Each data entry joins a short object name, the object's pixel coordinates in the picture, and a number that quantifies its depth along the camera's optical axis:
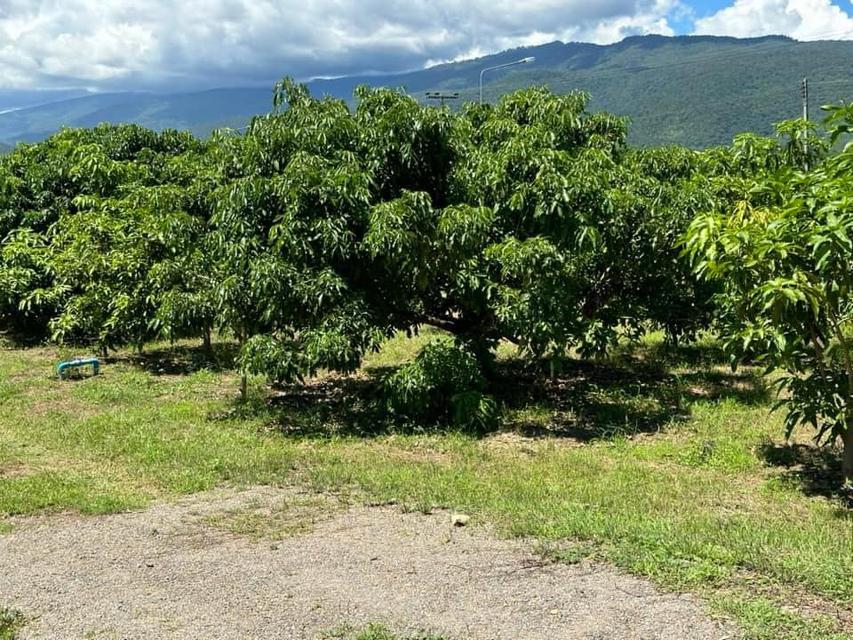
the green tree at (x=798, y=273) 5.36
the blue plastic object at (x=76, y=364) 11.61
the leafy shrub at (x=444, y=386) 8.56
